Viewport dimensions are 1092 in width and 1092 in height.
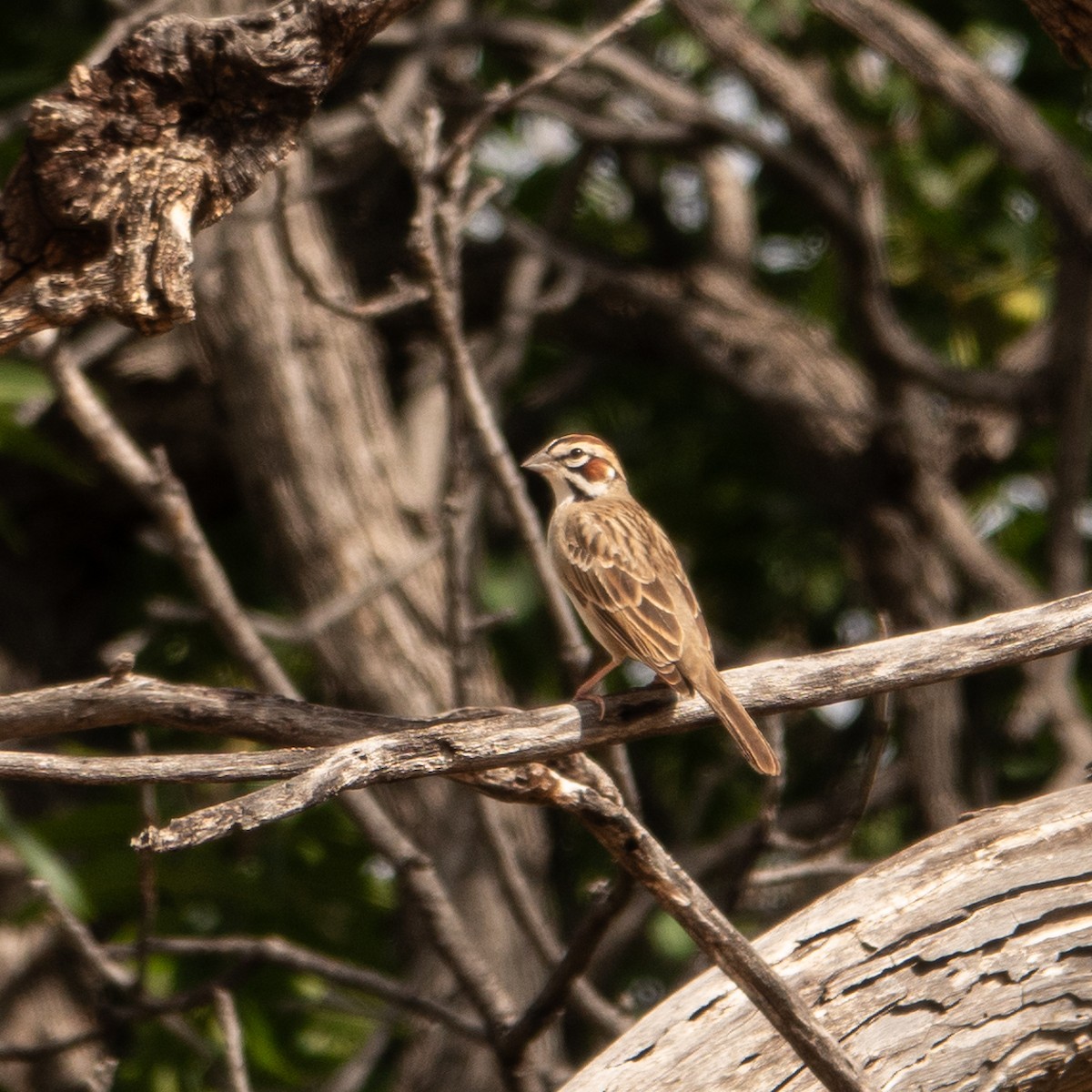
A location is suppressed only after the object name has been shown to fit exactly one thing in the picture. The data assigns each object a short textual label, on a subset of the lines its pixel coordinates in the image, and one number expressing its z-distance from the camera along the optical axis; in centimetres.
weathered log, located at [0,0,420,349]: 695
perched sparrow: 813
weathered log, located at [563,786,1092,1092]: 687
